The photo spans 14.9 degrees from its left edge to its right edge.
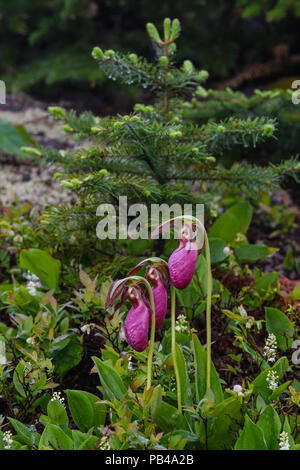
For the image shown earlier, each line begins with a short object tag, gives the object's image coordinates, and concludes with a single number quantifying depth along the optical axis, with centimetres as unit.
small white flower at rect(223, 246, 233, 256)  150
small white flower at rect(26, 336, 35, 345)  131
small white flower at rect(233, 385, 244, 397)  118
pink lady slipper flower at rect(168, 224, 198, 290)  114
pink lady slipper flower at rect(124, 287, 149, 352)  115
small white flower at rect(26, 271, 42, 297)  143
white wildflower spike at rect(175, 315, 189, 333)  133
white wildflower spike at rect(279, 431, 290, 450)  114
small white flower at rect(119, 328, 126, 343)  134
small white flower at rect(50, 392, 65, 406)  123
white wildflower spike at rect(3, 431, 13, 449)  118
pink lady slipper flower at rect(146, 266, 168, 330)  117
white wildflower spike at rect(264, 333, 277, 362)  128
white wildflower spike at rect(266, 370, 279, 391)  122
